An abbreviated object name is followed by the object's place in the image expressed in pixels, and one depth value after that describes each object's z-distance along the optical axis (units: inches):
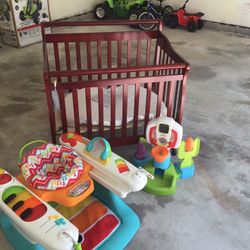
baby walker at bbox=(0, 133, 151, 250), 46.9
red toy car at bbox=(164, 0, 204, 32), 171.0
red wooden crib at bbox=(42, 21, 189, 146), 64.1
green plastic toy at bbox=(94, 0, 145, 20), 175.0
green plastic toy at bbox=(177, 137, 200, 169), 67.2
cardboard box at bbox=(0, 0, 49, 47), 140.3
